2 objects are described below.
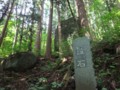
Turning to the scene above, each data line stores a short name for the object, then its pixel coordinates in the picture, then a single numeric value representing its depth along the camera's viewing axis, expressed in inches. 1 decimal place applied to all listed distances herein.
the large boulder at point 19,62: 169.9
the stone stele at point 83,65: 94.8
